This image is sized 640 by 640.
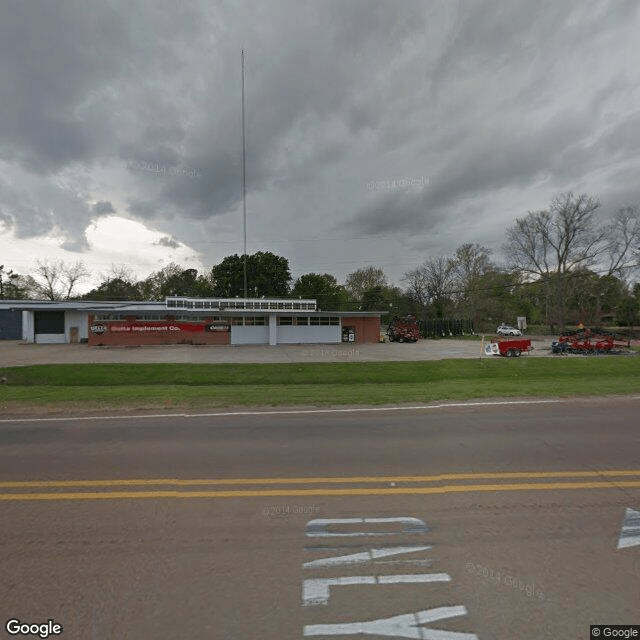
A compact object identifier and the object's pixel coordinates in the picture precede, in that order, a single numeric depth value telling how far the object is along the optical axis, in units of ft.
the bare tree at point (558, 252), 167.32
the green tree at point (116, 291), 238.68
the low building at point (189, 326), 110.73
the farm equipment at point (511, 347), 82.89
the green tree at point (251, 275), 219.26
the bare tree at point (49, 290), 227.40
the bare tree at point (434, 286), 219.20
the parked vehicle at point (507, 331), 171.22
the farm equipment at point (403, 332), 135.33
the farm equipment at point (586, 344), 88.69
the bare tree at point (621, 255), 159.02
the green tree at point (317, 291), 232.73
